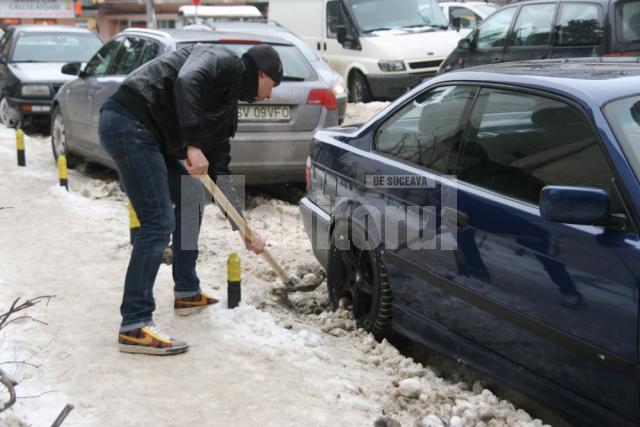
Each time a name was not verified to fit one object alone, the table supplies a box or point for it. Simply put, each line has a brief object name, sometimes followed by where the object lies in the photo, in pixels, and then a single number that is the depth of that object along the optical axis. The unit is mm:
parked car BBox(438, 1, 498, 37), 18734
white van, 13602
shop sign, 39594
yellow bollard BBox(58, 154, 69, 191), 7920
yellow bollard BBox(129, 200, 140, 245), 5968
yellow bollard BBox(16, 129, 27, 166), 9117
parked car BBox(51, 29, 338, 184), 7188
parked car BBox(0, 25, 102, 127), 12156
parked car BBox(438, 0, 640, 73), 8995
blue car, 2932
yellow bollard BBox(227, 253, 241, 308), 4773
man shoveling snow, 4074
